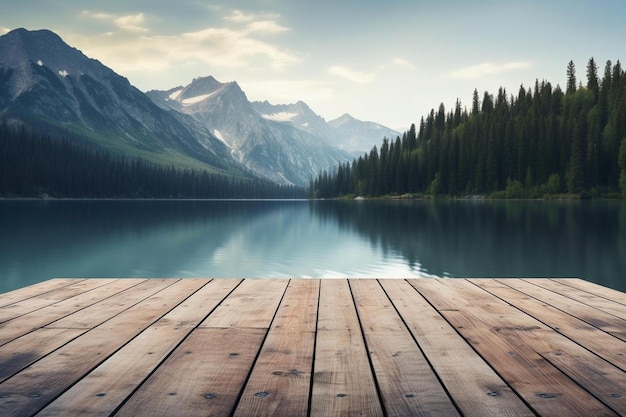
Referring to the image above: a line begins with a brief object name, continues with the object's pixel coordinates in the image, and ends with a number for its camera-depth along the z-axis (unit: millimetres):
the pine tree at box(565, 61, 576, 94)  144000
